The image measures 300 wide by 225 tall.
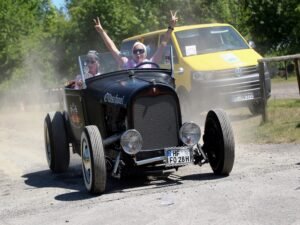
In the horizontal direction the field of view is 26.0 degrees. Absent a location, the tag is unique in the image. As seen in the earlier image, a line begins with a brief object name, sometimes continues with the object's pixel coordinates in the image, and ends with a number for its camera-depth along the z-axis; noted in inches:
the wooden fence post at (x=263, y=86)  498.6
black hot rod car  296.8
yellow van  554.9
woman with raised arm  359.9
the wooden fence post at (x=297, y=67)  495.3
